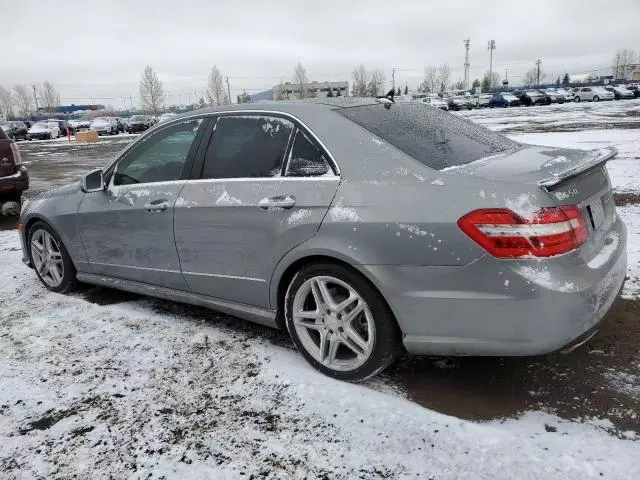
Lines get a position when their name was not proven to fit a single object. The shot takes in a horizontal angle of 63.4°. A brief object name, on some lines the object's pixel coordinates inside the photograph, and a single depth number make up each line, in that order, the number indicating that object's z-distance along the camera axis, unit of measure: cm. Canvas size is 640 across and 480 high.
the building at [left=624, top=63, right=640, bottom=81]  9475
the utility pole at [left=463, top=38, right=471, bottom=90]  10212
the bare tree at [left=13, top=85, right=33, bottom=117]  13751
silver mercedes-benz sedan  234
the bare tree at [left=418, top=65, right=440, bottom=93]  12731
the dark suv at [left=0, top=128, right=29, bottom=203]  787
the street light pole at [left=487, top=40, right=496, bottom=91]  9569
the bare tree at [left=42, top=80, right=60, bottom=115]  13588
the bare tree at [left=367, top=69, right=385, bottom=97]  10994
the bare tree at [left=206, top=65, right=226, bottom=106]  9394
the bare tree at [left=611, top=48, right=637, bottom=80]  13975
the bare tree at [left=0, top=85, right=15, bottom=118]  13400
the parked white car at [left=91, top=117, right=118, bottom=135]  4178
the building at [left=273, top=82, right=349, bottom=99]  8803
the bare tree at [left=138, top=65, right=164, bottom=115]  8300
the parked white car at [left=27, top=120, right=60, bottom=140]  4059
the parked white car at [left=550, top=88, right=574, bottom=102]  5153
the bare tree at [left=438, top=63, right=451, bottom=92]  12862
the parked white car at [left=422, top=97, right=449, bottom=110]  4959
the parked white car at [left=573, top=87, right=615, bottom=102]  4984
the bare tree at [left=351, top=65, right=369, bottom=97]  11106
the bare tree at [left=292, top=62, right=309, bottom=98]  9605
